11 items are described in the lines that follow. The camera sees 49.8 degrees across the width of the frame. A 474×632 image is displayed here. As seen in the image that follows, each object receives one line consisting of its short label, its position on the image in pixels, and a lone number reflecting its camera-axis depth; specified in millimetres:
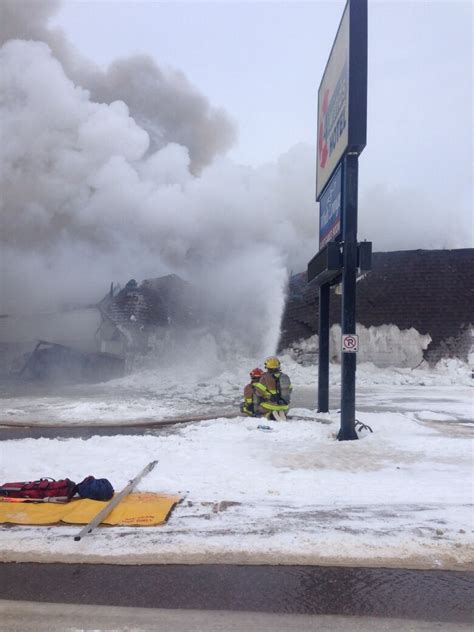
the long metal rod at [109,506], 3404
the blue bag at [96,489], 4078
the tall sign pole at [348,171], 6746
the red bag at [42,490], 4090
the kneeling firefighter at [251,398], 8086
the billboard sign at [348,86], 6742
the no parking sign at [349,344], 6801
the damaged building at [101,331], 18953
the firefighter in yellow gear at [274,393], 7855
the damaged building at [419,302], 17797
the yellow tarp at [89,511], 3631
